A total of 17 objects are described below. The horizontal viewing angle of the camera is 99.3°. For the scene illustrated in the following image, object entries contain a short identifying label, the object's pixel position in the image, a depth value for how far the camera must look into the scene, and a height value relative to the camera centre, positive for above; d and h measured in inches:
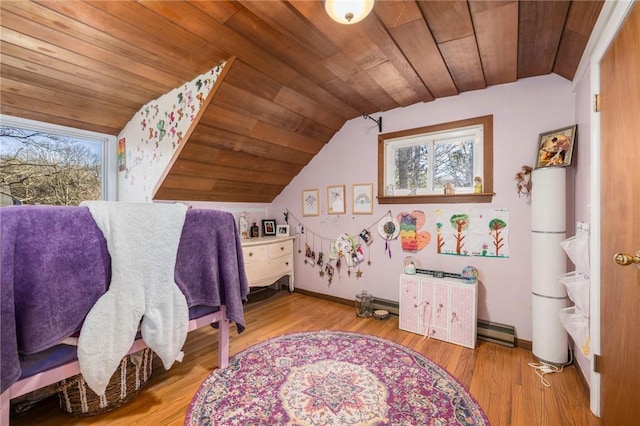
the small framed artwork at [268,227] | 140.0 -8.5
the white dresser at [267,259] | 114.1 -21.9
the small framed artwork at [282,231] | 139.5 -10.6
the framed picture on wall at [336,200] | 122.2 +4.6
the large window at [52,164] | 86.7 +17.1
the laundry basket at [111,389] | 52.3 -36.1
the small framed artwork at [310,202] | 130.4 +4.0
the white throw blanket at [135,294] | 46.4 -15.5
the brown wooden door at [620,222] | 38.3 -2.3
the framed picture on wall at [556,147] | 71.8 +16.7
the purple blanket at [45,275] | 37.2 -9.7
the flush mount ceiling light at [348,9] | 48.2 +36.4
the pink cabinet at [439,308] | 83.4 -32.2
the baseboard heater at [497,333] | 82.6 -38.6
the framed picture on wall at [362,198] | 114.3 +5.0
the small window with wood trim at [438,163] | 90.7 +17.1
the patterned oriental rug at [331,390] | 53.5 -40.7
